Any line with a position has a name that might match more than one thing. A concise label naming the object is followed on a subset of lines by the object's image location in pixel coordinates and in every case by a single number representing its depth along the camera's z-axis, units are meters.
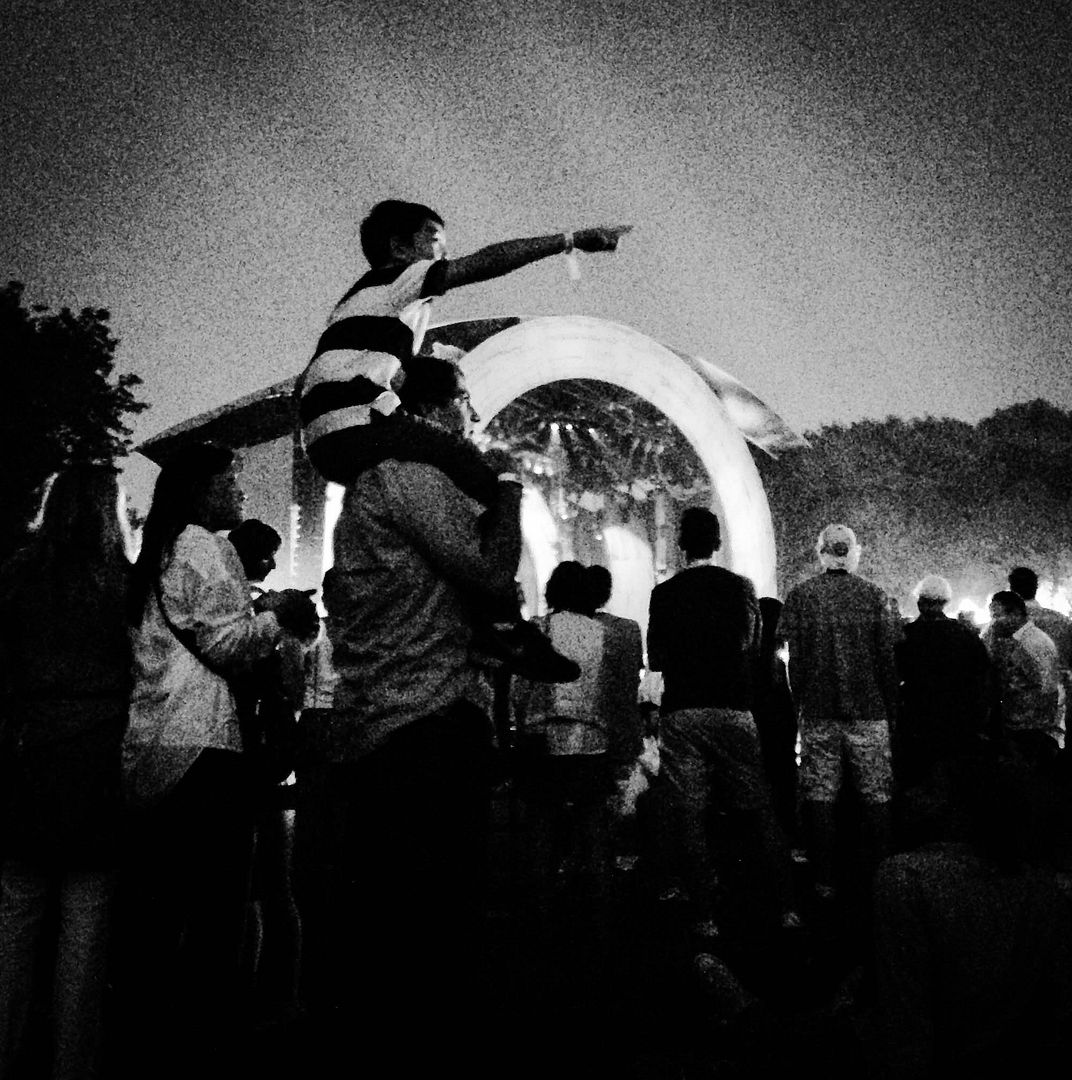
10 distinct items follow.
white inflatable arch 10.37
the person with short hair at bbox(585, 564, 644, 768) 4.80
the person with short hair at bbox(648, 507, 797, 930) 4.57
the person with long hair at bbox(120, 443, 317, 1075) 2.71
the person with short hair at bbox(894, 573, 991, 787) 5.68
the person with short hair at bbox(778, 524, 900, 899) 5.25
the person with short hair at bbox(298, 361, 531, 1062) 2.02
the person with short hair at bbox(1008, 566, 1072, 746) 7.21
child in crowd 2.94
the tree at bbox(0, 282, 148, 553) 20.17
